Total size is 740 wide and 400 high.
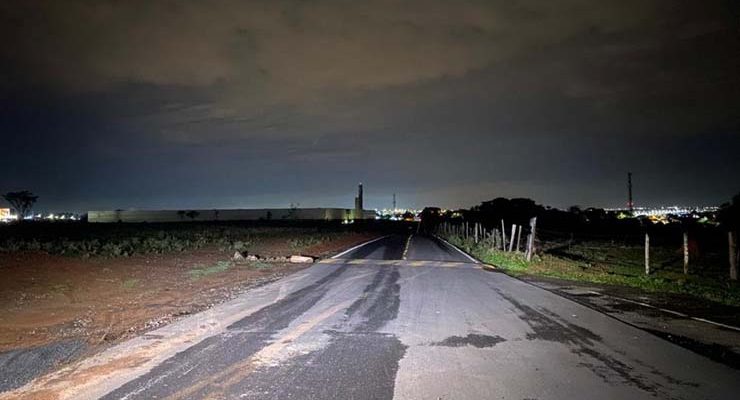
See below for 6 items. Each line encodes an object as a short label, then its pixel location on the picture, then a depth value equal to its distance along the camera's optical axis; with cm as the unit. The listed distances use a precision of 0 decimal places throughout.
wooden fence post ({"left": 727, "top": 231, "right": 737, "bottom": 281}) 1554
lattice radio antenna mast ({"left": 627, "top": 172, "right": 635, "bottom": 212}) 7250
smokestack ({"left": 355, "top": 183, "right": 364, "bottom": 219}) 12550
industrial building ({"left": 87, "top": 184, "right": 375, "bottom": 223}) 11438
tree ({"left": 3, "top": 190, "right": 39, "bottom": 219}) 12441
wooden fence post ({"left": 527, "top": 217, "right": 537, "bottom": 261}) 2150
